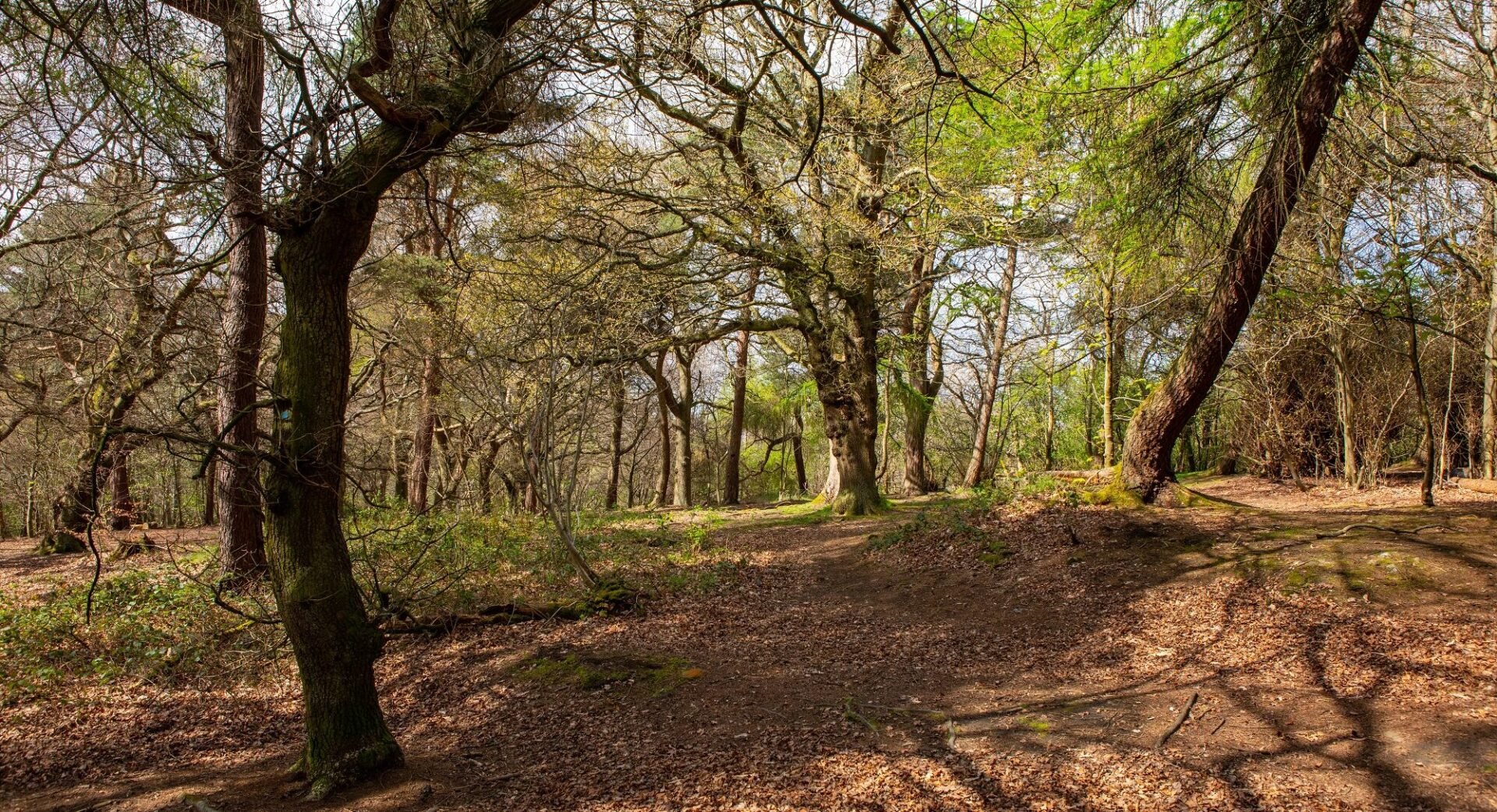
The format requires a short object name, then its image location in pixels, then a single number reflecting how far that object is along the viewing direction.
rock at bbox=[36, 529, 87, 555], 12.71
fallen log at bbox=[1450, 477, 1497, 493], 8.27
